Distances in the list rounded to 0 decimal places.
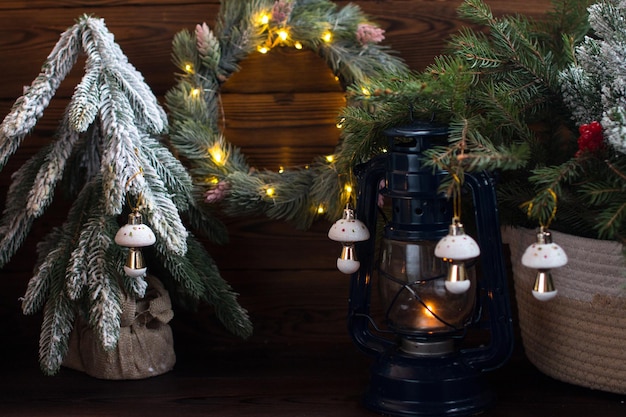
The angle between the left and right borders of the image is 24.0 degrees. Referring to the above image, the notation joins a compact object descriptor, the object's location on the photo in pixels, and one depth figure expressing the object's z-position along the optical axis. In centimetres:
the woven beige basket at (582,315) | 118
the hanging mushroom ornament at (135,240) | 119
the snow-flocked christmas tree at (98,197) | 122
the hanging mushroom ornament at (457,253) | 111
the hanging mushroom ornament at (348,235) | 120
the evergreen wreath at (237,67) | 131
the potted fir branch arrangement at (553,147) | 113
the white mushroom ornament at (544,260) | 110
